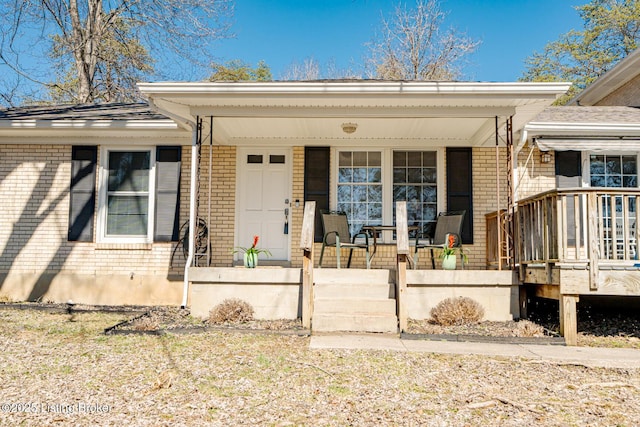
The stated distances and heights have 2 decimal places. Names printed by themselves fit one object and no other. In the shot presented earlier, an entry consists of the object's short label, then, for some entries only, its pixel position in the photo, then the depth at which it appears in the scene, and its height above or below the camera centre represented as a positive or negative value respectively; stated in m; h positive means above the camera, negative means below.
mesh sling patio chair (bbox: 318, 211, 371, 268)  6.87 +0.19
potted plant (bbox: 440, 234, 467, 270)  6.51 -0.11
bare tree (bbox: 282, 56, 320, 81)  23.73 +8.27
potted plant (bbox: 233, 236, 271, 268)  6.43 -0.16
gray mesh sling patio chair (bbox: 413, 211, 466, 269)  6.86 +0.23
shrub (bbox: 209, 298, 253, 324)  5.73 -0.76
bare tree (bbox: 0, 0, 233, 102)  14.32 +6.38
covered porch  5.92 +1.19
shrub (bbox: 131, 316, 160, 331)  5.35 -0.87
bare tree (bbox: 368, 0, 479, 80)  19.53 +7.77
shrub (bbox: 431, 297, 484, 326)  5.69 -0.74
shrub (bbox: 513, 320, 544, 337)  5.30 -0.86
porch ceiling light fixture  7.09 +1.68
